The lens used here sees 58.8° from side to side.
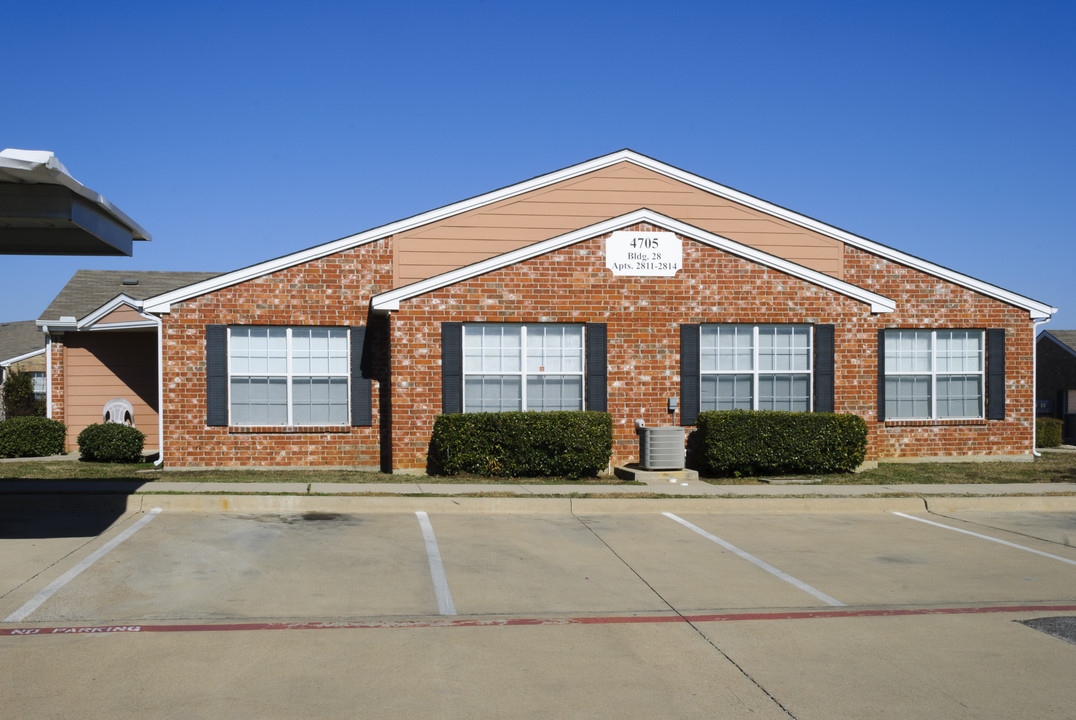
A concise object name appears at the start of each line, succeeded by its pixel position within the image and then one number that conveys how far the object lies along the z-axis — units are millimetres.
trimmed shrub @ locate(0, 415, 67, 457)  19406
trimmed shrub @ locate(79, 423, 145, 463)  17953
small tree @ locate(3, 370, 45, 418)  26759
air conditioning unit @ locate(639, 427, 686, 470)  15555
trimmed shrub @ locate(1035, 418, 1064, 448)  25688
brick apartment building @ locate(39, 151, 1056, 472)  16047
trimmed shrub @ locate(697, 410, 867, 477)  15930
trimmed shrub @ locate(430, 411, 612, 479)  15289
